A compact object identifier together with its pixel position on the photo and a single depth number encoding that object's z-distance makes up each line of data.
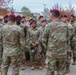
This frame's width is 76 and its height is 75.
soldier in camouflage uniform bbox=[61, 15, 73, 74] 8.39
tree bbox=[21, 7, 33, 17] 48.66
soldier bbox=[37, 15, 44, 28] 12.24
